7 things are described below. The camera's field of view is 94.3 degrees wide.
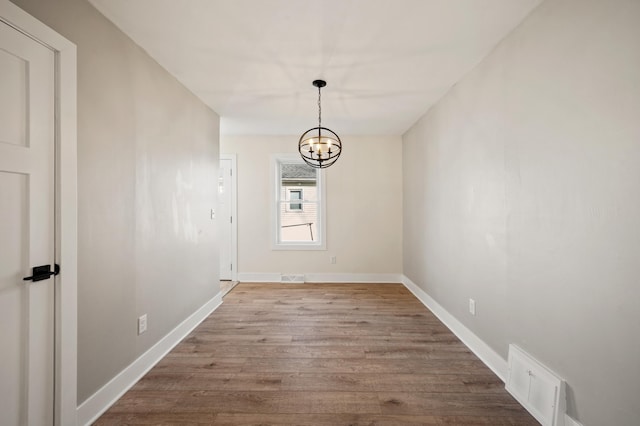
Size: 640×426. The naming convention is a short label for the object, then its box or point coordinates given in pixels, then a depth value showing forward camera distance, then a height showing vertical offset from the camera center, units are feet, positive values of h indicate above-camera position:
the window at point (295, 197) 17.31 +1.05
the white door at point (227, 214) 16.79 +0.10
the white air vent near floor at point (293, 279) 16.63 -3.59
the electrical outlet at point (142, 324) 7.43 -2.72
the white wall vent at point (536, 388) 5.30 -3.45
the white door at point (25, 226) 4.35 -0.12
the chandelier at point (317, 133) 9.49 +4.17
